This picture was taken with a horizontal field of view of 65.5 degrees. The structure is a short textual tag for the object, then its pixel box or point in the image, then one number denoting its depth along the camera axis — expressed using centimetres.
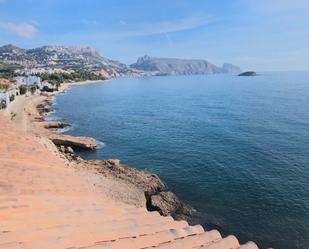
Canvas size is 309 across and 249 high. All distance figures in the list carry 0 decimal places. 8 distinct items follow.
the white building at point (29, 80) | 10410
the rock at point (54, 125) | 4390
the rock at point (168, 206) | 1888
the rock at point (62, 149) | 3003
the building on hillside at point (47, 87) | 10299
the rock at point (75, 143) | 3237
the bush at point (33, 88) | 9081
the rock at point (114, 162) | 2582
